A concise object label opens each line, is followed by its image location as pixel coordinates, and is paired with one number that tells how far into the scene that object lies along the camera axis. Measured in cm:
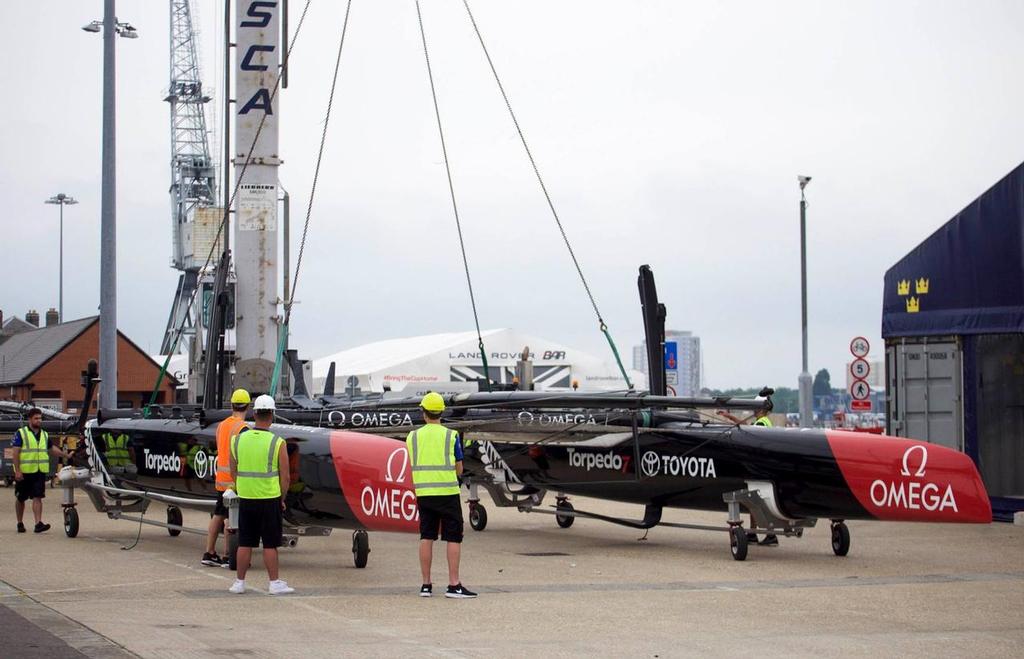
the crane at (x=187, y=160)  7756
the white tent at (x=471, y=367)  4847
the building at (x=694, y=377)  5864
